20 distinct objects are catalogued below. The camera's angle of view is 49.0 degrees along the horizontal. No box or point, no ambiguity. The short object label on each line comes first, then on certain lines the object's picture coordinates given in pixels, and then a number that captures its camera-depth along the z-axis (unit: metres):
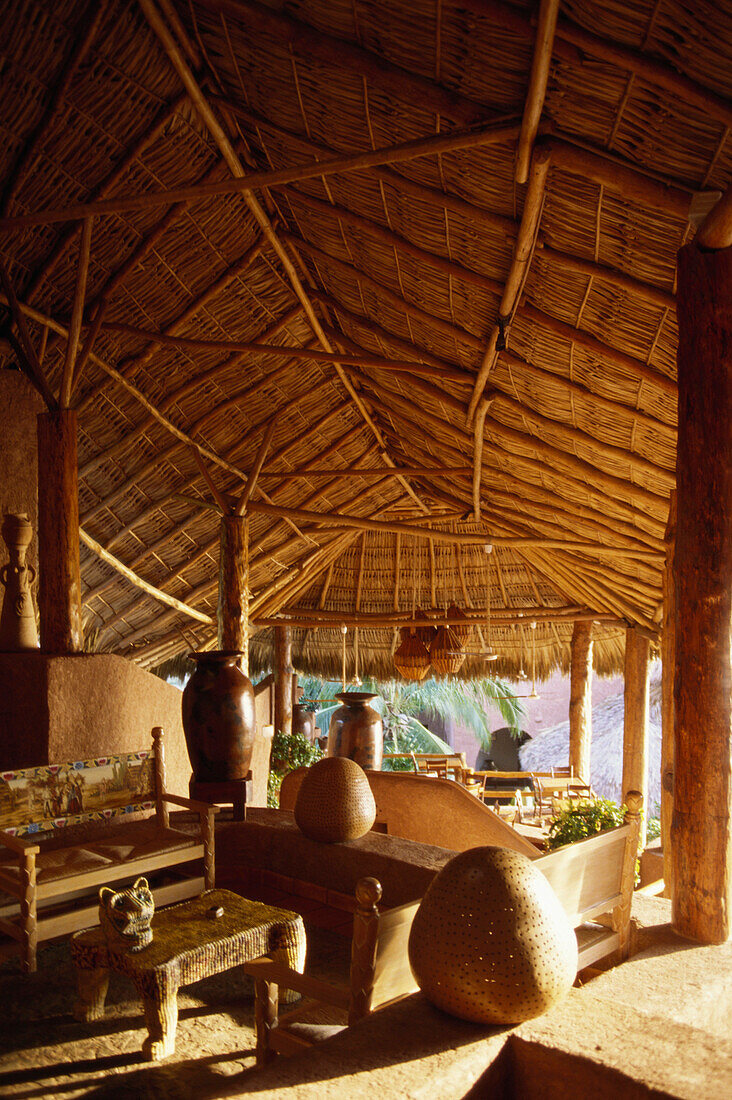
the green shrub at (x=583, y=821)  4.33
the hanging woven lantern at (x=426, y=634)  8.55
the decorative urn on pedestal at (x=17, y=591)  4.84
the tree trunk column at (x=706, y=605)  2.72
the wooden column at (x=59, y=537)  4.88
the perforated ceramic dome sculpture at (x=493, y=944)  1.76
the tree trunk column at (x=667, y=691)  5.37
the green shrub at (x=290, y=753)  9.49
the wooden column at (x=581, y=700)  10.26
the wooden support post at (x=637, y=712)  8.82
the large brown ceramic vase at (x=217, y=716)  4.23
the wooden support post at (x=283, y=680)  11.20
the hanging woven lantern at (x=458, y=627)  8.64
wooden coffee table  2.50
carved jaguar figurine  2.55
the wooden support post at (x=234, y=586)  7.05
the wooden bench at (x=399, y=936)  1.96
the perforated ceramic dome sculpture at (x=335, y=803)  3.87
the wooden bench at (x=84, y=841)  3.10
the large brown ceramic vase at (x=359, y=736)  7.13
